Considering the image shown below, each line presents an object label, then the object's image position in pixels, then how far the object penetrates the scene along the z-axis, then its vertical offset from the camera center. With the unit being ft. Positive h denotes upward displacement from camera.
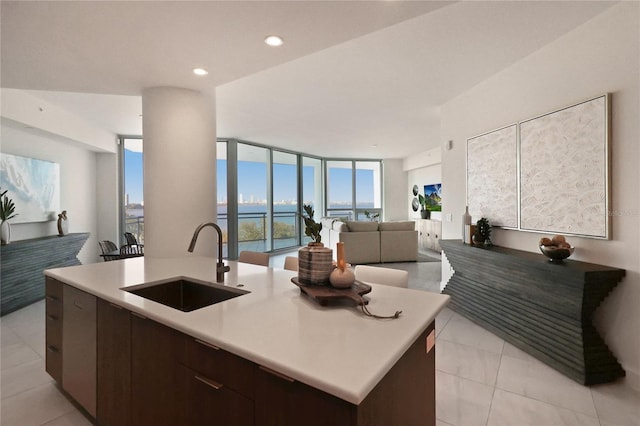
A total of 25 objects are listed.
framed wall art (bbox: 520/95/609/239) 7.37 +1.05
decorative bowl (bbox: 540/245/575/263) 7.72 -1.16
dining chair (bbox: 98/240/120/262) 16.46 -2.03
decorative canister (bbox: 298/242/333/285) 4.82 -0.90
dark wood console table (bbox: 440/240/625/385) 6.87 -2.73
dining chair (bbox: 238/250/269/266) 8.64 -1.43
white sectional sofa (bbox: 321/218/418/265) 19.77 -2.11
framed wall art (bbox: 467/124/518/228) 10.04 +1.19
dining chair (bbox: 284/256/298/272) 7.81 -1.43
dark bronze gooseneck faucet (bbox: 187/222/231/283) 5.86 -1.15
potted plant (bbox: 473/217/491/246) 10.76 -0.88
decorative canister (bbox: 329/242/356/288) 4.56 -1.01
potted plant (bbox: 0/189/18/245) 11.43 -0.10
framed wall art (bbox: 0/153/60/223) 12.35 +1.14
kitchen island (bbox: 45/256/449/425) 2.74 -1.59
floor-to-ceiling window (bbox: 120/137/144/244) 19.58 +1.52
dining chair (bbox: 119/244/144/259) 16.42 -2.20
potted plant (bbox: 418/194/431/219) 27.02 +0.20
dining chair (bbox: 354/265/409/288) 6.07 -1.41
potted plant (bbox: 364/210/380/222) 30.19 -0.67
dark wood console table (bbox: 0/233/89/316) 11.36 -2.31
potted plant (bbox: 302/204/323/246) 4.94 -0.33
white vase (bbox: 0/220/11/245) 11.42 -0.80
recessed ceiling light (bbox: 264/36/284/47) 6.62 +3.84
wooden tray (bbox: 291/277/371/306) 4.25 -1.24
